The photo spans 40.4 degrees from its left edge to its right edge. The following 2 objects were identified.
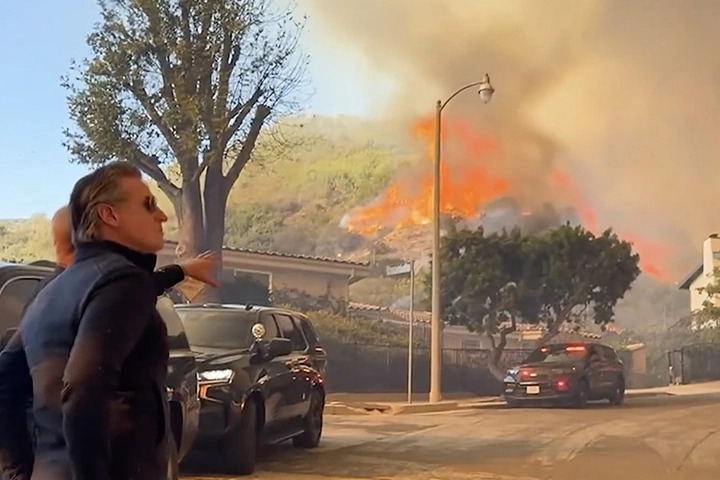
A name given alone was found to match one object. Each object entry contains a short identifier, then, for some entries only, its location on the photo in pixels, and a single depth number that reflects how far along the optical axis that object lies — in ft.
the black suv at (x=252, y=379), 22.63
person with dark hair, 6.52
